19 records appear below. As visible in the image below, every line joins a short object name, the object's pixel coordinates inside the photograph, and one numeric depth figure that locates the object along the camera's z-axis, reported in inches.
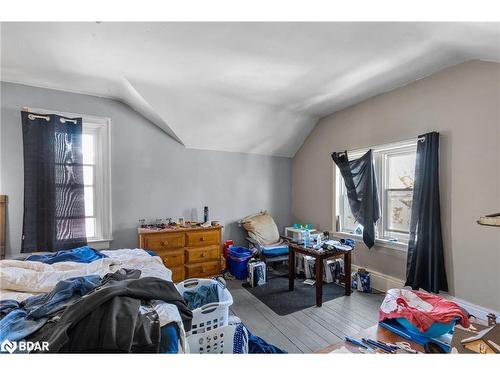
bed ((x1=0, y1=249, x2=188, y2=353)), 43.8
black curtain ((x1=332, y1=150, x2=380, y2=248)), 117.6
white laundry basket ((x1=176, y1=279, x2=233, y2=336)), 60.6
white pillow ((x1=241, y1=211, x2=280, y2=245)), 146.4
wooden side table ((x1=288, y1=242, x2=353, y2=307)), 97.5
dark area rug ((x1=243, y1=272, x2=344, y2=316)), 99.4
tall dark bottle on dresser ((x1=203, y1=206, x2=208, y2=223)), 137.6
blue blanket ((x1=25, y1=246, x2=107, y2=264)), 76.9
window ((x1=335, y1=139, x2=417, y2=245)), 108.8
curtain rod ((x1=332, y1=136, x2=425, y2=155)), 96.8
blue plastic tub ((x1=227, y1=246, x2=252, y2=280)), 131.4
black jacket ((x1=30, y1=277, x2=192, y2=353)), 36.4
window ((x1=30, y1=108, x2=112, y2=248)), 115.3
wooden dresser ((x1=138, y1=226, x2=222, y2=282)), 110.8
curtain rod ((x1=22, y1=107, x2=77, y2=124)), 98.3
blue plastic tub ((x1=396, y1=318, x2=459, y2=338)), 41.9
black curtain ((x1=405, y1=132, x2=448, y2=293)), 91.5
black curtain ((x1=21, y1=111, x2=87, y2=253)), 98.2
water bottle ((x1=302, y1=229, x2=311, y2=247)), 109.7
